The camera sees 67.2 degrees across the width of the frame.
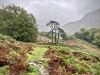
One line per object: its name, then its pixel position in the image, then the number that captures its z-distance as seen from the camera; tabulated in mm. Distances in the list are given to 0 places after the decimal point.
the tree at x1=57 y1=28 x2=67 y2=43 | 38795
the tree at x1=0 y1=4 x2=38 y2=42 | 20746
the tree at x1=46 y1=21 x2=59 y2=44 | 34164
